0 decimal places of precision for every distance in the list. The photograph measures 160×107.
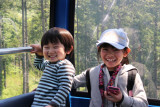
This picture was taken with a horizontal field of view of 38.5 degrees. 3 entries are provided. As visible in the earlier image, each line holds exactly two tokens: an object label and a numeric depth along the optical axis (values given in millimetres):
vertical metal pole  2541
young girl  1716
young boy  1814
